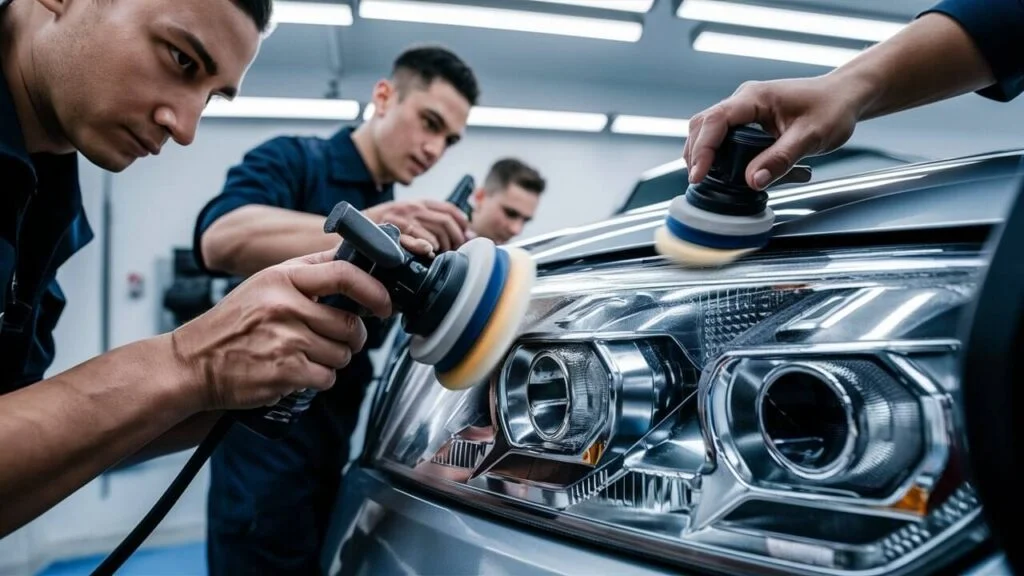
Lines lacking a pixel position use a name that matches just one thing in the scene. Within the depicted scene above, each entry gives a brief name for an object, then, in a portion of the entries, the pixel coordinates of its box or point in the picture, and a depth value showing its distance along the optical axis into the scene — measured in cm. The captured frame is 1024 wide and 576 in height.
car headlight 33
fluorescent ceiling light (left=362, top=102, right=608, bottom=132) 469
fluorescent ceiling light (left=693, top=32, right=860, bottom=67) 360
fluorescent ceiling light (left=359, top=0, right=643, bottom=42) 325
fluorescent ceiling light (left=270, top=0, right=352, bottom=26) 320
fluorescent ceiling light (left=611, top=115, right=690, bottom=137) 488
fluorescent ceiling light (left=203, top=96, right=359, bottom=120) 402
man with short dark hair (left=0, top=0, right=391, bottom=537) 56
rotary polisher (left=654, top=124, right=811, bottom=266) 47
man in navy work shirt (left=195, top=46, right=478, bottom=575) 103
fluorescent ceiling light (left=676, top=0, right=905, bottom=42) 316
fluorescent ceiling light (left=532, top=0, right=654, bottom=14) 333
